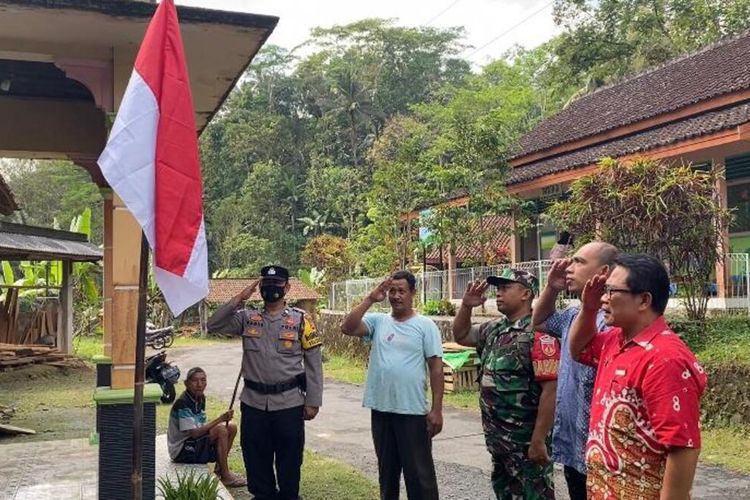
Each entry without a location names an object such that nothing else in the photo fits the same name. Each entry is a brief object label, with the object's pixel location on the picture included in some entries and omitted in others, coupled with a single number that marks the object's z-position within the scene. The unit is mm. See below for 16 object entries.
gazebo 4379
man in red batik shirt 2248
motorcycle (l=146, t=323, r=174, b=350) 20384
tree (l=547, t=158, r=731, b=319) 9312
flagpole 3527
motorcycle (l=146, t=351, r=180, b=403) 11469
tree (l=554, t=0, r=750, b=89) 23656
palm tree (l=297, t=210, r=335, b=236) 40344
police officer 5160
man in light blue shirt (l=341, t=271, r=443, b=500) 4660
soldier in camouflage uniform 3736
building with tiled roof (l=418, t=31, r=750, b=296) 11906
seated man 6125
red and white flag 3469
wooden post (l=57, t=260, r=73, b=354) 17798
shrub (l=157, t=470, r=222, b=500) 4750
